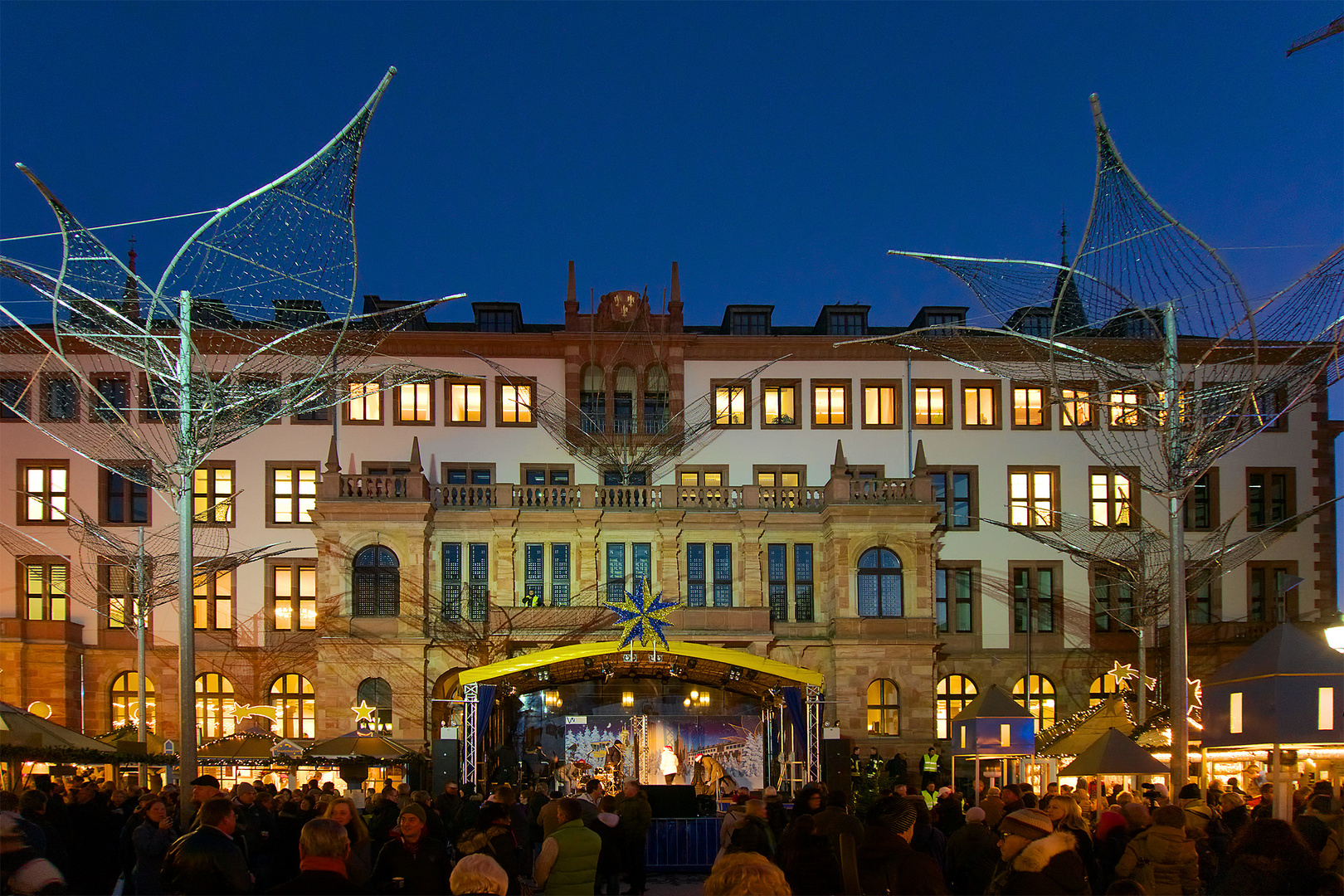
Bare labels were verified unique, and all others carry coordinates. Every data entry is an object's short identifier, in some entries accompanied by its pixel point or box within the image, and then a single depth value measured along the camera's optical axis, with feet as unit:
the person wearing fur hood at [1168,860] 37.35
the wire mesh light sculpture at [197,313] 69.72
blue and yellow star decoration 95.40
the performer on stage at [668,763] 126.82
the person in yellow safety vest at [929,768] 137.10
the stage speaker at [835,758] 91.30
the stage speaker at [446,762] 92.27
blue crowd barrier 78.23
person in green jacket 36.37
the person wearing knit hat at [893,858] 33.94
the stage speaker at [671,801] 81.15
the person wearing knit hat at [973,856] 43.47
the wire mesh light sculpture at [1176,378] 73.51
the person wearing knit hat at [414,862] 36.24
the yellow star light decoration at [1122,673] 112.57
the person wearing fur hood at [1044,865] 30.04
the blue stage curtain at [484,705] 90.22
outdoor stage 93.25
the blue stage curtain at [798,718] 94.02
